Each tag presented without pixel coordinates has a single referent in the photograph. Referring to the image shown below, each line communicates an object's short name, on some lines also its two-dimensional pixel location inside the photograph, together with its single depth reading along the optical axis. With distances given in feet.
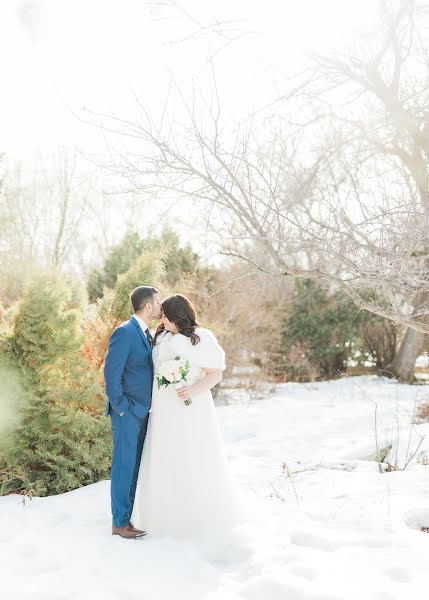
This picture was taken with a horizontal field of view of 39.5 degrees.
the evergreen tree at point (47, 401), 19.49
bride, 15.01
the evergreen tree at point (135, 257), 45.70
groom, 14.74
